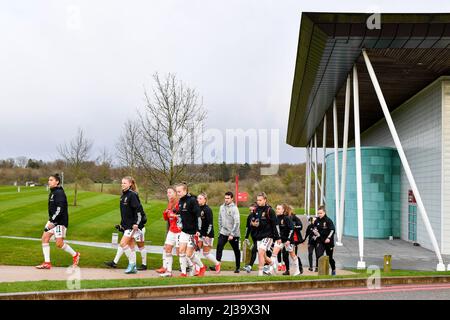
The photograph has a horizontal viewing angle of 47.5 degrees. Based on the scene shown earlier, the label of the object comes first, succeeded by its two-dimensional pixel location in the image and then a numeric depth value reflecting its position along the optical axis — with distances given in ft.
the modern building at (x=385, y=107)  50.06
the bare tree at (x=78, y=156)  124.06
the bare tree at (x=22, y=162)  265.58
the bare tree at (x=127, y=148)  134.41
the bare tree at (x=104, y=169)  177.78
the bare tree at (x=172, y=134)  69.72
